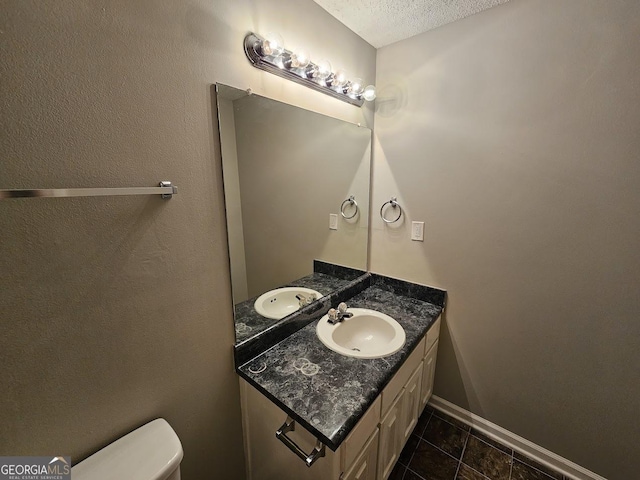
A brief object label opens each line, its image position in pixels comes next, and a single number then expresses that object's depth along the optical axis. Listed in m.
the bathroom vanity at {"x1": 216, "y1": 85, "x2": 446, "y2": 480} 0.97
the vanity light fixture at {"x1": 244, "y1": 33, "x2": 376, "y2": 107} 1.03
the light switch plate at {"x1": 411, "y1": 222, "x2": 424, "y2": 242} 1.68
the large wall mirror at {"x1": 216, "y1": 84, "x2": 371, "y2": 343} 1.11
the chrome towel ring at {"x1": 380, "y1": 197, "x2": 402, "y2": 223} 1.76
